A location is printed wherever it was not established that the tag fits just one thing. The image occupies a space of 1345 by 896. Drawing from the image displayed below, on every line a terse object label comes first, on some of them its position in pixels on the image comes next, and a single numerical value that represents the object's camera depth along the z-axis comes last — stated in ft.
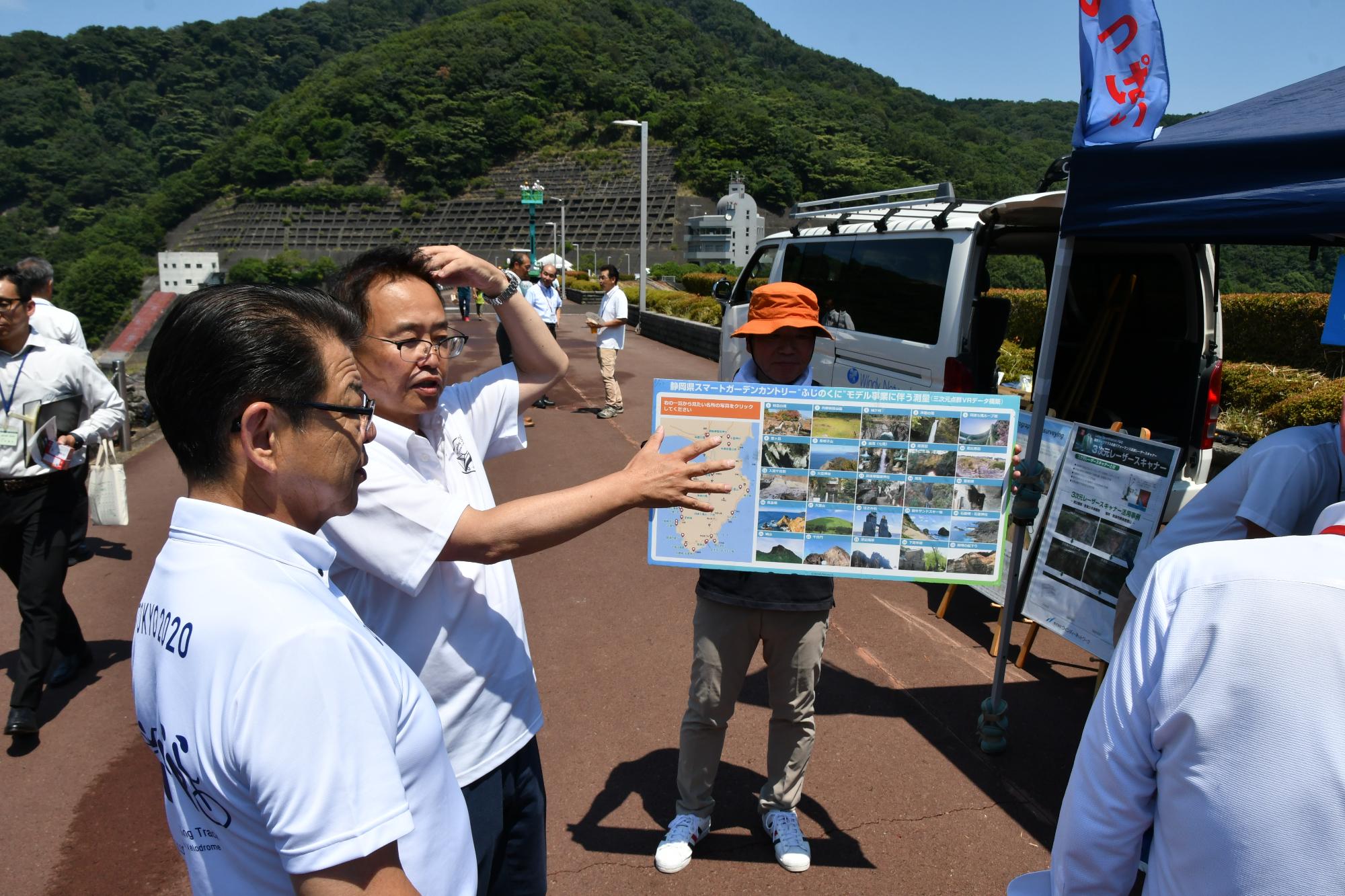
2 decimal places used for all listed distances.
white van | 17.37
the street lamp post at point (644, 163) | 81.15
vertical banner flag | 9.55
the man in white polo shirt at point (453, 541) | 5.36
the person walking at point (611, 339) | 35.68
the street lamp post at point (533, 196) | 148.41
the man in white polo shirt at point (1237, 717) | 3.52
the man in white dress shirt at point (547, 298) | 34.47
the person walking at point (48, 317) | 16.90
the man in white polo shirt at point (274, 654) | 3.02
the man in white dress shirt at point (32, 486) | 12.39
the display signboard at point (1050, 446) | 14.16
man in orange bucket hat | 9.18
